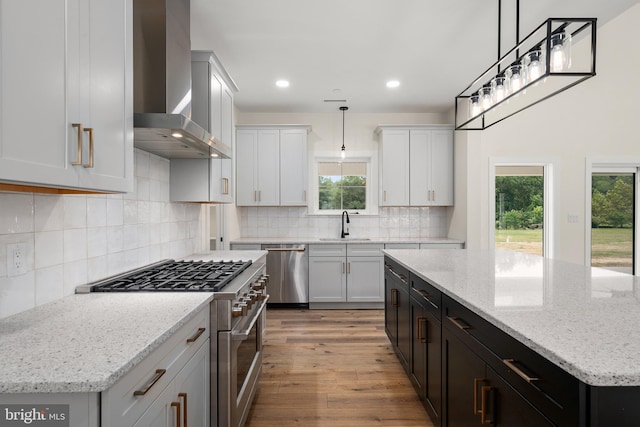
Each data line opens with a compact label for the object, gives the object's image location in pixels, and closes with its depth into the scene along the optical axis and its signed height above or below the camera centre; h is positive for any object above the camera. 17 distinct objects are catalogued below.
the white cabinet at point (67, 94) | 0.92 +0.37
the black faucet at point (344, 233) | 5.05 -0.30
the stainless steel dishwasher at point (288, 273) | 4.57 -0.79
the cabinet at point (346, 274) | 4.59 -0.80
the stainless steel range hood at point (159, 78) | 1.75 +0.74
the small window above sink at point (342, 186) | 5.29 +0.39
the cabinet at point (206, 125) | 2.62 +0.68
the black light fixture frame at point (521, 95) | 4.14 +1.47
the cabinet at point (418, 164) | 4.83 +0.65
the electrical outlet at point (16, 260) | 1.32 -0.18
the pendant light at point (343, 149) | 4.62 +0.82
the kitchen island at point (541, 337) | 0.84 -0.36
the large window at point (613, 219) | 4.86 -0.10
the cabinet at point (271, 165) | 4.81 +0.63
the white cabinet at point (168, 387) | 0.90 -0.55
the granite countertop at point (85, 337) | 0.81 -0.37
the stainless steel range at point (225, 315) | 1.67 -0.51
